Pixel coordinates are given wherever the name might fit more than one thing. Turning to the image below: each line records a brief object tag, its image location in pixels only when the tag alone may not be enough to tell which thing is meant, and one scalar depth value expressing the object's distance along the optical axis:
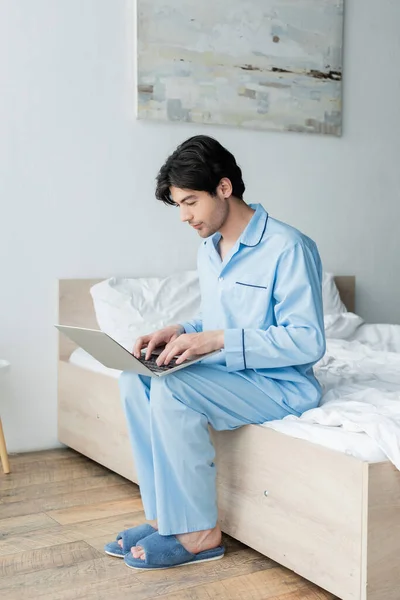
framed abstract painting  3.15
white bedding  1.60
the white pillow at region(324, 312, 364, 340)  3.11
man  1.85
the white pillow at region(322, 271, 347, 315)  3.35
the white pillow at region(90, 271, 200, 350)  2.81
